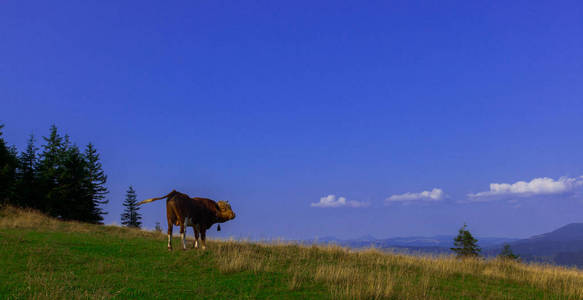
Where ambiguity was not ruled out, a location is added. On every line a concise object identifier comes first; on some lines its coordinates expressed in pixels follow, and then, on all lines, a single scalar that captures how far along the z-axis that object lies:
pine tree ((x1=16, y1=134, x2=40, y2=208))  44.62
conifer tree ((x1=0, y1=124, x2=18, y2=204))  40.62
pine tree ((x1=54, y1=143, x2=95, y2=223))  45.72
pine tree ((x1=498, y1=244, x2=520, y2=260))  49.12
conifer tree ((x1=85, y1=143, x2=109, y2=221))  48.66
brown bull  16.88
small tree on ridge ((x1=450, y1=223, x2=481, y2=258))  54.69
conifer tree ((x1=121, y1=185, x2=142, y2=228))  69.38
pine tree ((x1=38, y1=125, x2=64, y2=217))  45.25
